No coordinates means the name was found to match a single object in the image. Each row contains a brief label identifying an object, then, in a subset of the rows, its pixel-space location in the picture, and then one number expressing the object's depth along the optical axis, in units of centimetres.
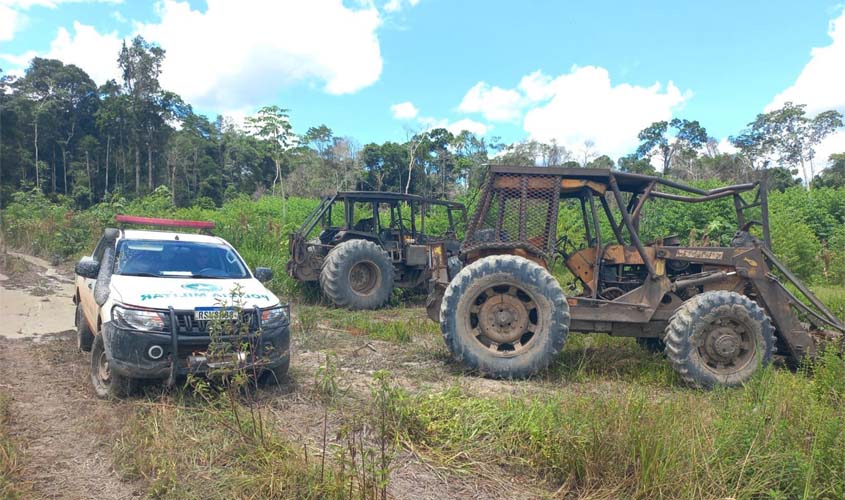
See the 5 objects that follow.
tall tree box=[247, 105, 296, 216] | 2934
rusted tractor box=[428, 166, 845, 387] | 556
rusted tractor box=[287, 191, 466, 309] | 1045
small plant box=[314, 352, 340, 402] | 456
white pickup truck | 449
